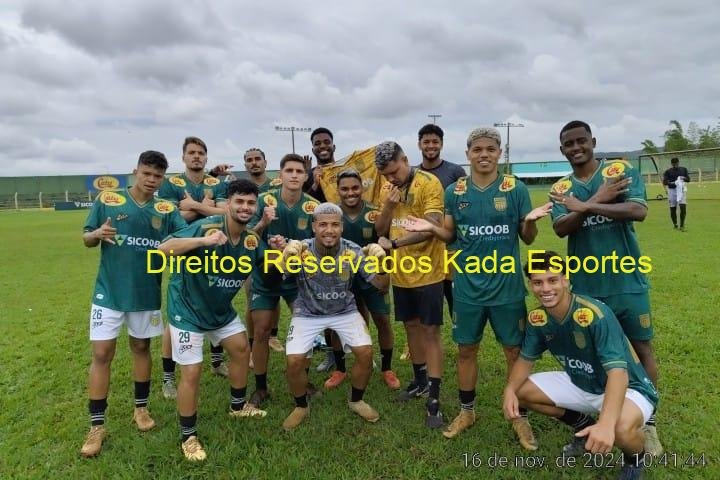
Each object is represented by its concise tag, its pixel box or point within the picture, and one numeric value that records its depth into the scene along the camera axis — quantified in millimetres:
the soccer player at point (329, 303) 4250
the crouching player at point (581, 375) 3059
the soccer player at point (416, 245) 4324
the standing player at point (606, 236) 3590
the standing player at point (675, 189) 14625
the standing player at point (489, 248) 3828
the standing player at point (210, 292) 3828
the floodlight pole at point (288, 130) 59825
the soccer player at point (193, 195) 4961
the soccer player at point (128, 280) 3957
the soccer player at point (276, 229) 4734
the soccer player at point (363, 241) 4758
